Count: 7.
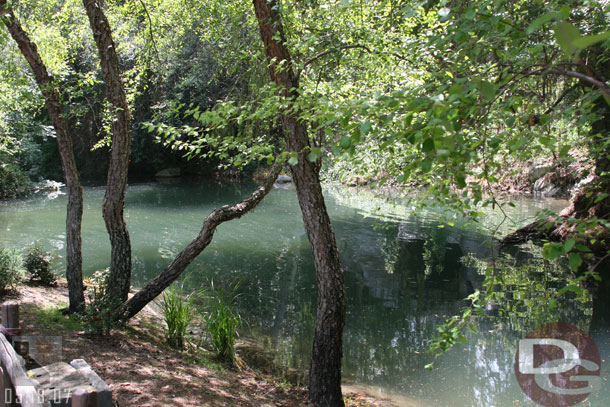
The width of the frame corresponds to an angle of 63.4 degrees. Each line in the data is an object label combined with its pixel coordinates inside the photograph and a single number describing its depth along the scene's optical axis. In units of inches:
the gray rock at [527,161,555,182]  747.4
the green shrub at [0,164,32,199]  753.0
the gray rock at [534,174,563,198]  748.6
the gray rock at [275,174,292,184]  1053.9
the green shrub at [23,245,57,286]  285.7
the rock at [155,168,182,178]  1128.8
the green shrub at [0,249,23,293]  241.4
